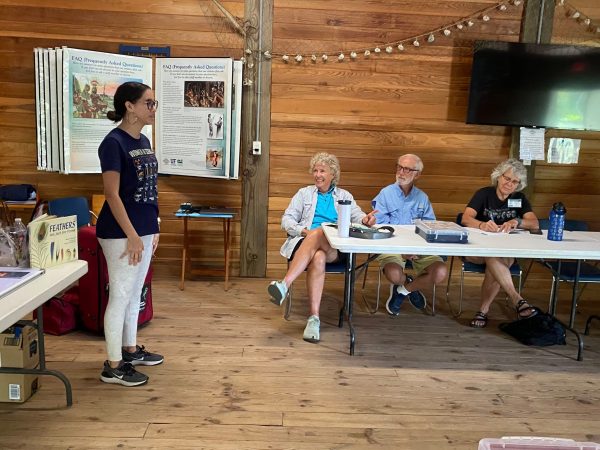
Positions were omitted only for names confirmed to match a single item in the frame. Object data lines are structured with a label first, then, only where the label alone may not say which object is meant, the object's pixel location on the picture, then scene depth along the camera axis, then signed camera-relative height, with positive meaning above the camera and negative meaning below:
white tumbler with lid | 2.89 -0.40
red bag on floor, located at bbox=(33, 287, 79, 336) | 3.06 -1.07
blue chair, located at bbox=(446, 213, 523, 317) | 3.58 -0.78
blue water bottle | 3.08 -0.39
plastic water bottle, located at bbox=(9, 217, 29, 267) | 1.94 -0.41
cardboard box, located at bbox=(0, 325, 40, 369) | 2.31 -0.95
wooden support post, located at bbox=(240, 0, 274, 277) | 4.20 +0.01
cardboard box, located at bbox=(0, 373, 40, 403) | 2.31 -1.12
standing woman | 2.29 -0.35
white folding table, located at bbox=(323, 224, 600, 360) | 2.73 -0.50
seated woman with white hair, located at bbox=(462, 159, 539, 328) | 3.41 -0.43
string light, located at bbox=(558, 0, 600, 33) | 4.29 +1.12
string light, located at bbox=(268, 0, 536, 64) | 4.28 +0.90
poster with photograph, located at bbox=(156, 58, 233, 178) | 4.18 +0.16
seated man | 3.52 -0.49
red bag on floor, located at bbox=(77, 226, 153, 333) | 2.97 -0.85
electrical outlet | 4.30 -0.06
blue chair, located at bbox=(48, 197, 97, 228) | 3.42 -0.50
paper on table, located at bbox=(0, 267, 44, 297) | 1.69 -0.50
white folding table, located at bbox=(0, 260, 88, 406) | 1.55 -0.52
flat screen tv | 4.17 +0.53
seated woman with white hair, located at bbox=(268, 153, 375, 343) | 3.20 -0.56
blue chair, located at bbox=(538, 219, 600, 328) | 3.26 -0.75
